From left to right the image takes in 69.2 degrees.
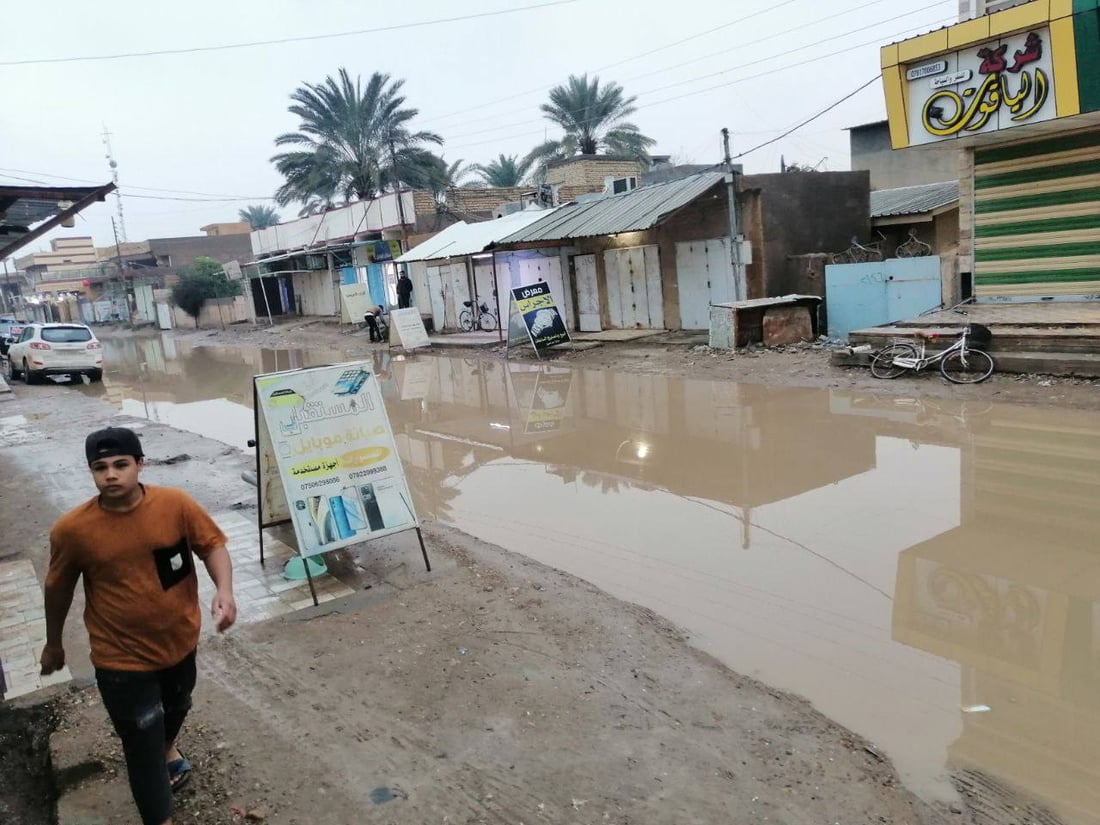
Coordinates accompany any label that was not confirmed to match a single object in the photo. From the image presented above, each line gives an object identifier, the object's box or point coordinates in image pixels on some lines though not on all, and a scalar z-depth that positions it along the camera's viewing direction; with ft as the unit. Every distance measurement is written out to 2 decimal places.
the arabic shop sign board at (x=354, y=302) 96.27
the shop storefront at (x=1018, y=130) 38.06
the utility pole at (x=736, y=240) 58.44
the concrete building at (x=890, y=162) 85.71
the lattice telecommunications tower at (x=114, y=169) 192.00
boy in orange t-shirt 9.75
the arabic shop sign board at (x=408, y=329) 76.74
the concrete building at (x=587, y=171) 102.68
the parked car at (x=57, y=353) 66.90
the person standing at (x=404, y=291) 89.30
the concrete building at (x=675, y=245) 60.70
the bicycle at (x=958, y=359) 38.45
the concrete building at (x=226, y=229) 236.43
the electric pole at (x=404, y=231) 99.88
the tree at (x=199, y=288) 147.64
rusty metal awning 29.35
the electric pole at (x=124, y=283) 173.48
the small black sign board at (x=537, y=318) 61.57
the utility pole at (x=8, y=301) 281.70
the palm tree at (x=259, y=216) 220.64
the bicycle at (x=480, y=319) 86.99
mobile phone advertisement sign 18.63
